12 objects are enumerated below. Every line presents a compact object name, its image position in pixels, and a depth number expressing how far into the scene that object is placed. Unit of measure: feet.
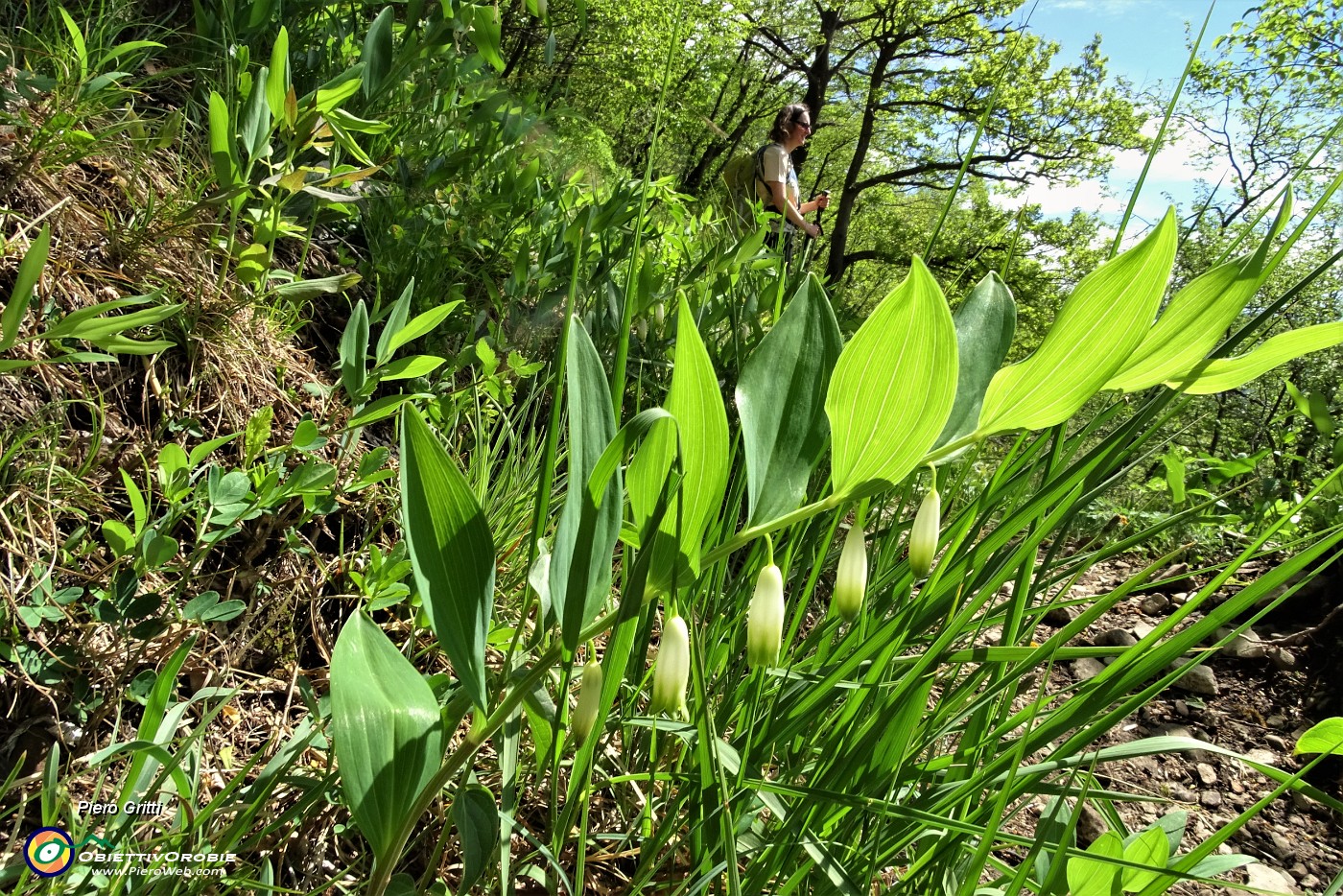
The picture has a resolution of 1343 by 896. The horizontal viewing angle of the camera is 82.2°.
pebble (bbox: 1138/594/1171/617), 8.05
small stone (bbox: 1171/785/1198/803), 5.44
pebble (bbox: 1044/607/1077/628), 7.85
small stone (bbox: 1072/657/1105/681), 6.81
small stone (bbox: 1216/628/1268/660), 7.03
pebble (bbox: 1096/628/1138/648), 7.20
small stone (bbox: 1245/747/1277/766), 5.86
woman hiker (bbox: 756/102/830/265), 13.10
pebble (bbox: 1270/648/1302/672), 6.89
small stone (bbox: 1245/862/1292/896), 4.60
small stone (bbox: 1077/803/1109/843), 4.86
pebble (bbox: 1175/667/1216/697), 6.73
